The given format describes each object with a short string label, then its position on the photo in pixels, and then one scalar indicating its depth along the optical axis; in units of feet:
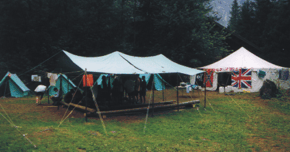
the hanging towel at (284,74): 52.07
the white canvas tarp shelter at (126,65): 25.20
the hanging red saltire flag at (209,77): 59.30
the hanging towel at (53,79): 34.33
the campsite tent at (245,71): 52.70
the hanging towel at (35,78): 45.73
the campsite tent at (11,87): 42.65
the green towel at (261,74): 52.42
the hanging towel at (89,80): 23.76
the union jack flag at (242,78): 53.83
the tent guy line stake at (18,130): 15.62
